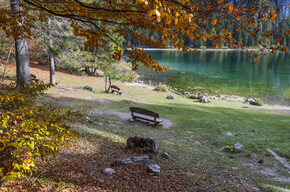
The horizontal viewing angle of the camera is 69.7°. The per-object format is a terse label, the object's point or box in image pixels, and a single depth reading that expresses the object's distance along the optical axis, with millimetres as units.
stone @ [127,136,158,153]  6895
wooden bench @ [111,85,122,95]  21742
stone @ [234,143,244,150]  8919
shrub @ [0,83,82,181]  2891
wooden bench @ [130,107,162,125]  11533
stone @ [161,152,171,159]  6888
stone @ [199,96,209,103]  23125
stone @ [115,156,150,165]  5531
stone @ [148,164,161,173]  5363
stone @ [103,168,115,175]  4949
